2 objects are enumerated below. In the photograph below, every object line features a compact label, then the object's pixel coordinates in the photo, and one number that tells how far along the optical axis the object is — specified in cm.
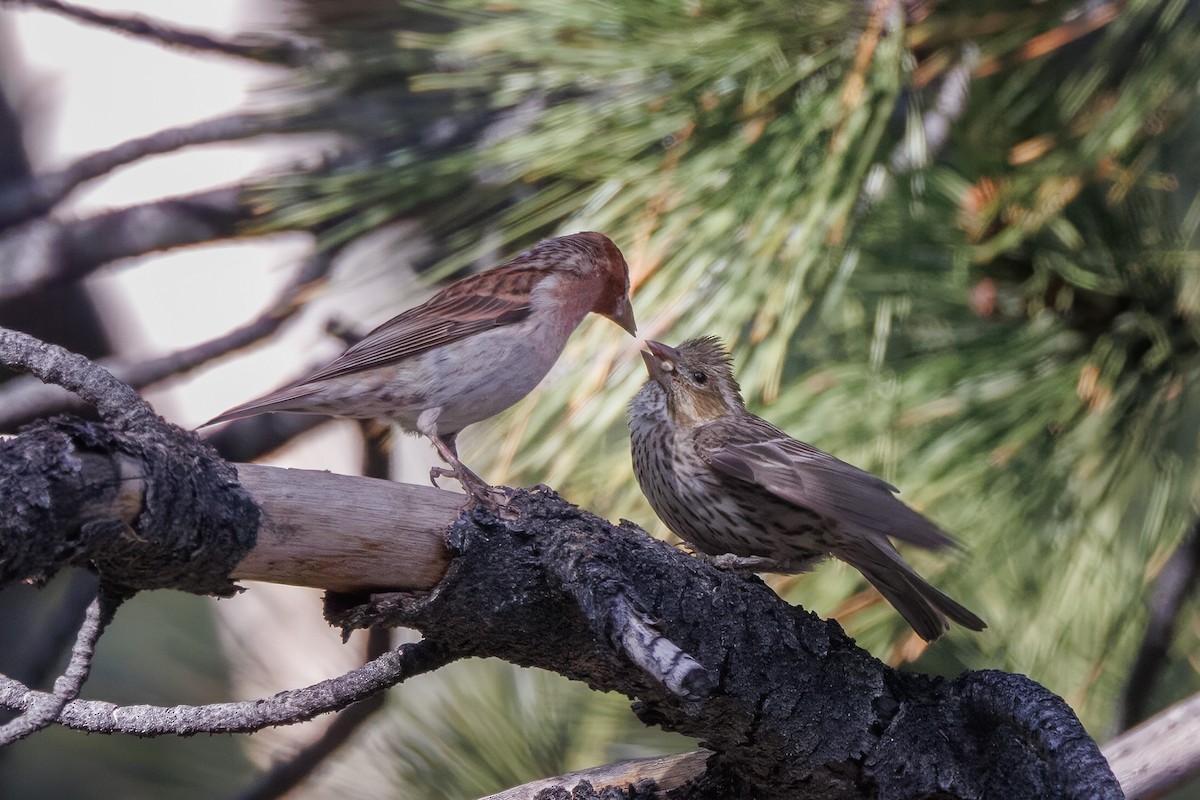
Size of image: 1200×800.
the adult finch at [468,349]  482
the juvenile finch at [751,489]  394
